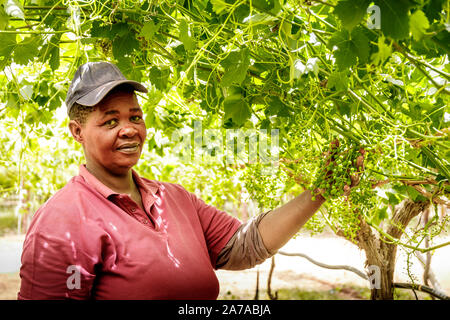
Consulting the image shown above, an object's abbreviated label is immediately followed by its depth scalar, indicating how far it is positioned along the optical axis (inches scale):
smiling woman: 48.9
